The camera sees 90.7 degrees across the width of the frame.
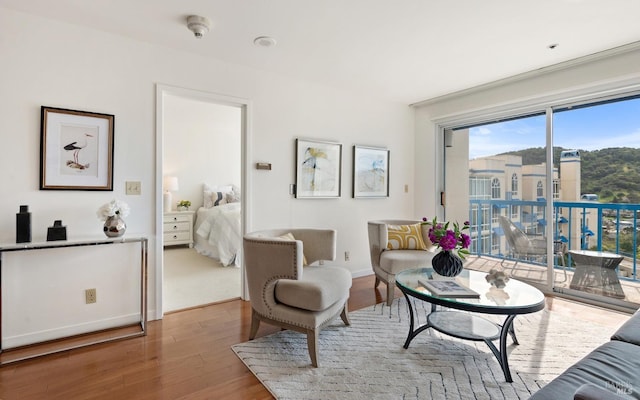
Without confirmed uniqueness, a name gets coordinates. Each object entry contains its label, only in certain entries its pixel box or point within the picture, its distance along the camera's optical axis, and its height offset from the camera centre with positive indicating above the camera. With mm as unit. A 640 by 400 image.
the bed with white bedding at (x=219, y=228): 4539 -442
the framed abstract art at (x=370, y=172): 4094 +387
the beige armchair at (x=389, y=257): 3068 -563
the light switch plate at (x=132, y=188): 2641 +91
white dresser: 5814 -534
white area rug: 1781 -1053
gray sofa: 881 -647
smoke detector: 2297 +1293
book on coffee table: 1956 -573
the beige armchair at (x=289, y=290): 2070 -619
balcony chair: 3463 -509
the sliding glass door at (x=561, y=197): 3061 +53
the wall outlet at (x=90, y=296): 2461 -765
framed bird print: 2333 +374
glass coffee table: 1813 -595
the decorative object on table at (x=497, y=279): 2201 -550
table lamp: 6035 +212
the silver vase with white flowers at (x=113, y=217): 2365 -139
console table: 2088 -1052
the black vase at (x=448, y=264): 2383 -477
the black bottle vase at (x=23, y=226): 2141 -190
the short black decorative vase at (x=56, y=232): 2238 -240
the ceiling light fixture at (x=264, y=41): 2619 +1340
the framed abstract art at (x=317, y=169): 3578 +371
